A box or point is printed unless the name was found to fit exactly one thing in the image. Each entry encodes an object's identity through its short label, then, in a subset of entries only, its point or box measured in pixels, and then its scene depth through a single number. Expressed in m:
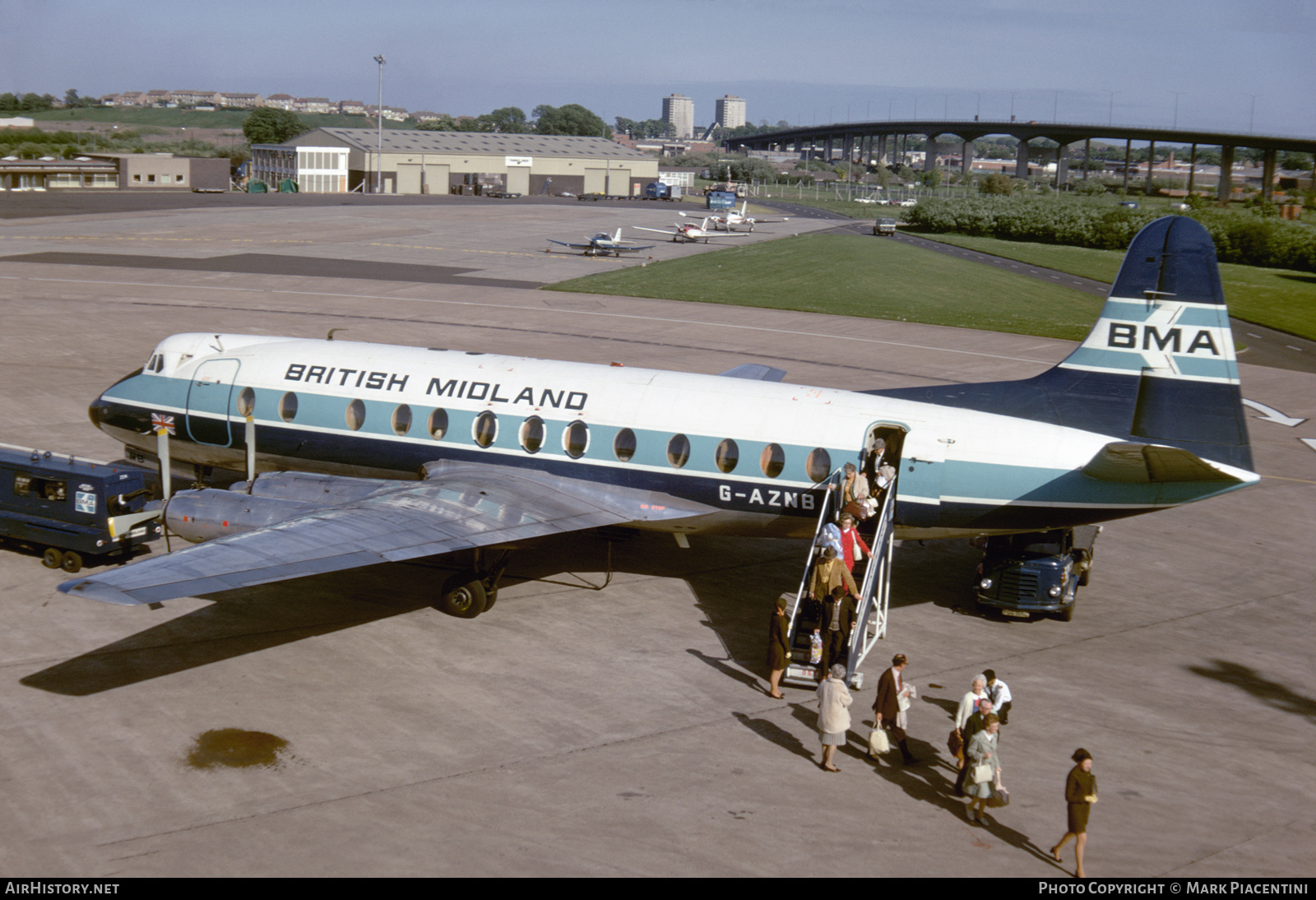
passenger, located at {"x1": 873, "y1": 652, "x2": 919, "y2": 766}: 15.53
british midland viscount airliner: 19.41
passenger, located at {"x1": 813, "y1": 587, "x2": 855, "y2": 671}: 17.98
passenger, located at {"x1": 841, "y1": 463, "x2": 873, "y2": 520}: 19.77
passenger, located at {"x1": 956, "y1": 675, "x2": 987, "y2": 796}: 14.77
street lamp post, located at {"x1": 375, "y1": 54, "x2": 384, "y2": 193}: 138.88
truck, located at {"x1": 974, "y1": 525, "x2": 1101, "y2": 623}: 20.84
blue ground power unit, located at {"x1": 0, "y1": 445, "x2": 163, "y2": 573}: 21.19
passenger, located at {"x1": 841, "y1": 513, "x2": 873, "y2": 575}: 19.61
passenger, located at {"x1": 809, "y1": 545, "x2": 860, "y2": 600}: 18.70
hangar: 138.25
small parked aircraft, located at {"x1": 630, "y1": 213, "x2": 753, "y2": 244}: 94.75
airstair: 17.84
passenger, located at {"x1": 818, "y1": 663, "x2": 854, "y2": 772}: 14.90
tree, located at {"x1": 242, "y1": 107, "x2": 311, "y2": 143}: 178.75
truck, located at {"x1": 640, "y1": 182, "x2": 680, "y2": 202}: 155.88
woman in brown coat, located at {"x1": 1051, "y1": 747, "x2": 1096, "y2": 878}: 12.74
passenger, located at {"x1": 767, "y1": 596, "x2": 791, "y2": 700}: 17.56
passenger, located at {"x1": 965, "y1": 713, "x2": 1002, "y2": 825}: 13.95
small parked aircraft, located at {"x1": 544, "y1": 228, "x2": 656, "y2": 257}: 80.49
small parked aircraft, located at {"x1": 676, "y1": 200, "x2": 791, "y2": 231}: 103.38
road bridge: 153.00
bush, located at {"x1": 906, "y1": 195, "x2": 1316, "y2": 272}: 92.94
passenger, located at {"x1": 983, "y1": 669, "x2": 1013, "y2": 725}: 15.84
